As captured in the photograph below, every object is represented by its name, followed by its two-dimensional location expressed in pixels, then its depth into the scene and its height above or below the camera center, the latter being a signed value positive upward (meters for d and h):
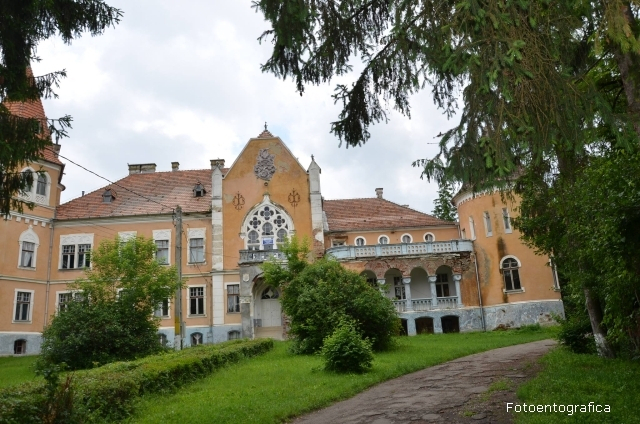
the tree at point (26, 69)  10.16 +5.46
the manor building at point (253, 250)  30.94 +4.61
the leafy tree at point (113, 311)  18.53 +0.91
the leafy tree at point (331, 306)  19.45 +0.61
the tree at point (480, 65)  5.98 +3.22
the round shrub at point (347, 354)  13.54 -0.79
